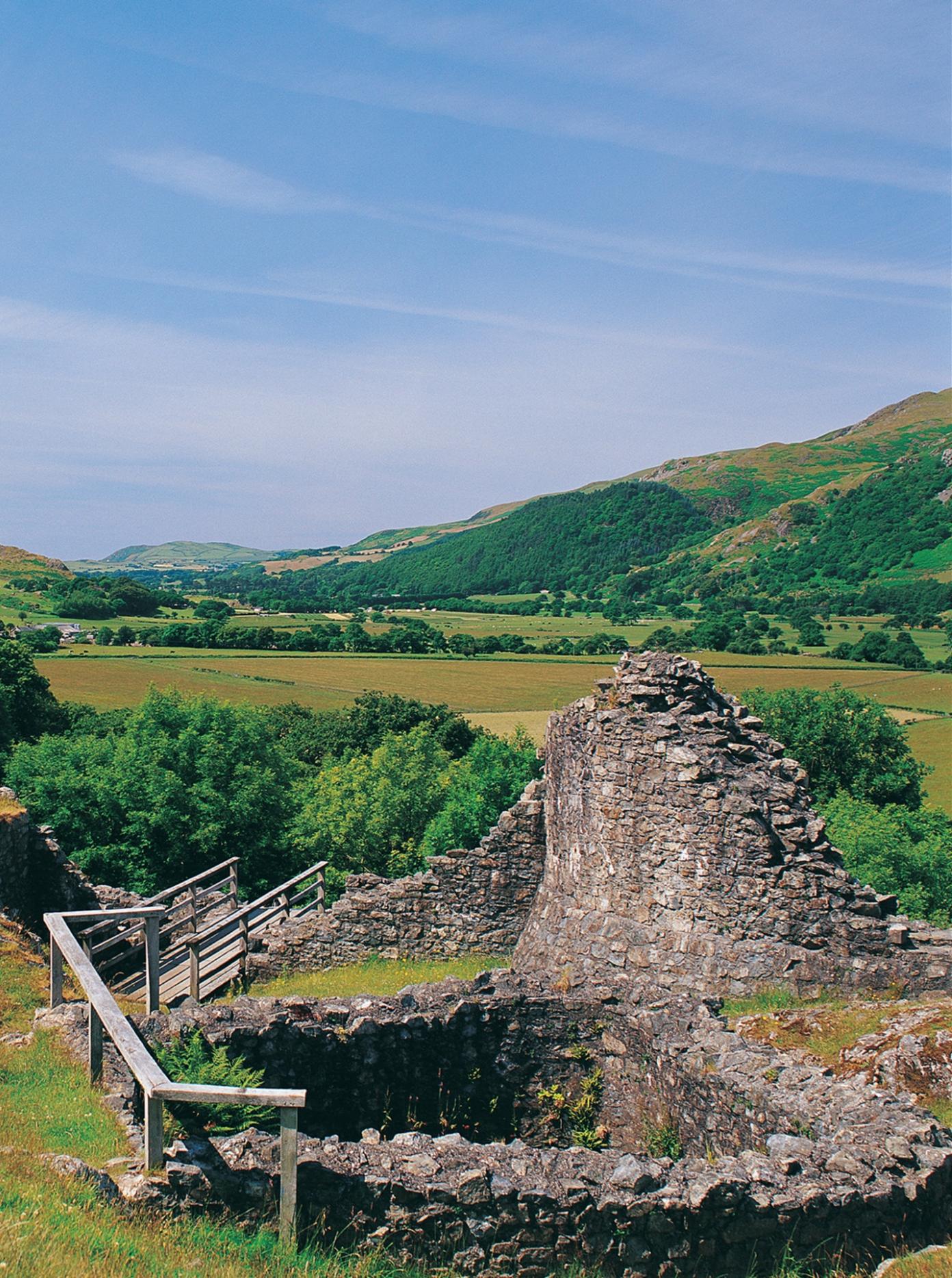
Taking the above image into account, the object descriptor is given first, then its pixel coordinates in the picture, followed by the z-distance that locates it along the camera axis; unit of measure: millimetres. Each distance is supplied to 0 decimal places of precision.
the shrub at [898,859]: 27344
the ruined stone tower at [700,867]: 11289
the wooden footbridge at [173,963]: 5559
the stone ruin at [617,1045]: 6082
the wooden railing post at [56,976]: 9195
